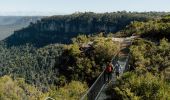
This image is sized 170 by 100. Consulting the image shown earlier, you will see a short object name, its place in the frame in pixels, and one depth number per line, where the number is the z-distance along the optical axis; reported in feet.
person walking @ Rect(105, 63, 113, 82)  44.00
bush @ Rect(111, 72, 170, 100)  30.75
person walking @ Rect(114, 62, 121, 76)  46.36
